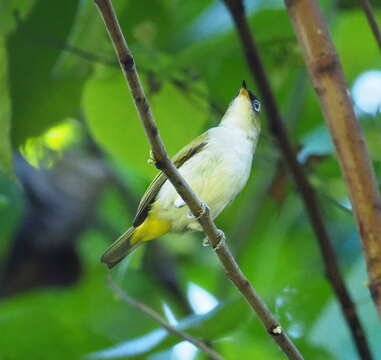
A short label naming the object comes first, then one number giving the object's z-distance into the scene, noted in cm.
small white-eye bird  581
